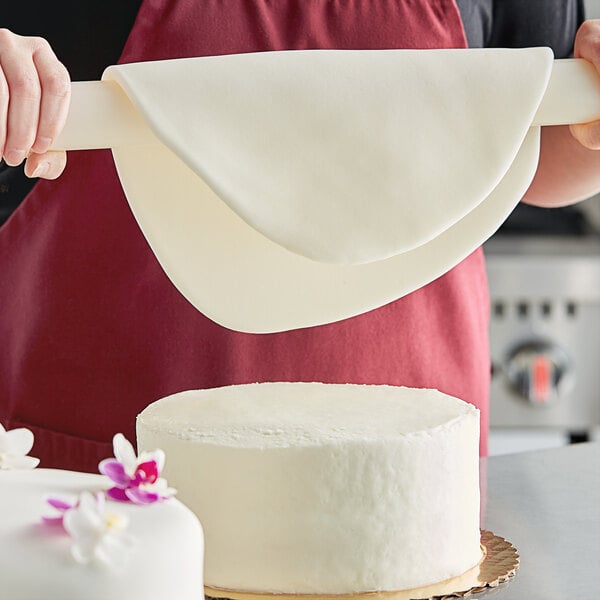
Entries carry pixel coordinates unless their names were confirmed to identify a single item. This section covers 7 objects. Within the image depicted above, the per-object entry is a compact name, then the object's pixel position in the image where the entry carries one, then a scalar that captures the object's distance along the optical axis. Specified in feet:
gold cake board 4.29
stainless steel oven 9.55
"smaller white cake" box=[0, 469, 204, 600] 3.49
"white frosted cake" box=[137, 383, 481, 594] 4.27
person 5.43
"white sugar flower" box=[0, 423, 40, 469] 4.00
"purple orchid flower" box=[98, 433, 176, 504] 3.70
